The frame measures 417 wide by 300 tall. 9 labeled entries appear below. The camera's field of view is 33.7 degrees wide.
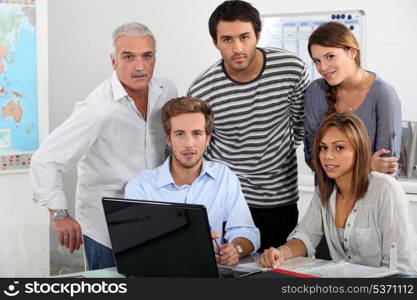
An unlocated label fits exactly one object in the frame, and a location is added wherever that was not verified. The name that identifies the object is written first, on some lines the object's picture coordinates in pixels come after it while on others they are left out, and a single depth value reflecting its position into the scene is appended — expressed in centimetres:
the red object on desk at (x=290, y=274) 184
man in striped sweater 263
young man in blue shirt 238
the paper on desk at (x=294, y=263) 207
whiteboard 420
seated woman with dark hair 221
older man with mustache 256
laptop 177
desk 190
